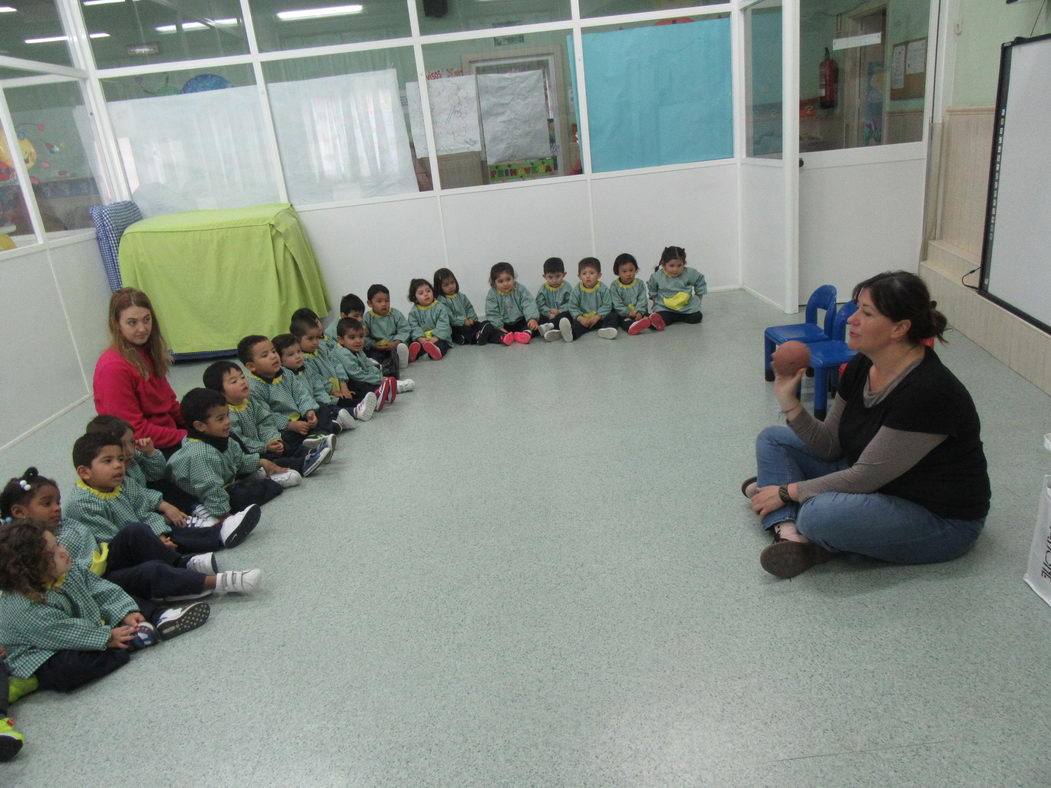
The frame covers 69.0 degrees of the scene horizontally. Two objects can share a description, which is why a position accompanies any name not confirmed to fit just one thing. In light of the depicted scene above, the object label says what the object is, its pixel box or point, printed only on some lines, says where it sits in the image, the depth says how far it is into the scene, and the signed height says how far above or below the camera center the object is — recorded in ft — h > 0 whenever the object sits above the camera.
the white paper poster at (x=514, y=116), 17.75 +0.68
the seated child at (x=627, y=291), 16.71 -3.25
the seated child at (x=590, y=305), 16.46 -3.47
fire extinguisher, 15.17 +0.62
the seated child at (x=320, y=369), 12.08 -3.26
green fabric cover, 16.33 -1.92
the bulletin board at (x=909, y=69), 14.74 +0.65
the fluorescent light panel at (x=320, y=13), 17.11 +3.28
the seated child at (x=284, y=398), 11.21 -3.29
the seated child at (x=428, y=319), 16.48 -3.38
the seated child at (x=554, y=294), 16.84 -3.23
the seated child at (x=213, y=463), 9.25 -3.32
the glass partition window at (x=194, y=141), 17.43 +0.87
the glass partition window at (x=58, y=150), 14.76 +0.89
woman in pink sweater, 9.54 -2.26
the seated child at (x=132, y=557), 7.24 -3.58
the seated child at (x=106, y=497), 7.85 -3.07
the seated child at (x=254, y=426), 10.25 -3.36
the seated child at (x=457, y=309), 16.94 -3.34
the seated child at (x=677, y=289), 16.39 -3.30
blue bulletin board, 17.42 +0.81
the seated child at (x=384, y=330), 15.40 -3.38
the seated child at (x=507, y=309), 16.69 -3.42
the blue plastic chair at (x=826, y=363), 10.56 -3.26
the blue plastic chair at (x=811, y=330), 11.73 -3.19
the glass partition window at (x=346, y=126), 17.42 +0.87
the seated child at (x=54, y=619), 6.30 -3.49
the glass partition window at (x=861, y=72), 14.78 +0.70
